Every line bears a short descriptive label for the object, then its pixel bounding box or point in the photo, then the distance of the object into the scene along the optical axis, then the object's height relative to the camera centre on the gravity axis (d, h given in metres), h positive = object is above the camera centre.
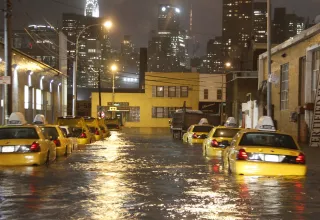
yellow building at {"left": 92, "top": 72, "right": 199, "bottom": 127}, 83.12 +0.76
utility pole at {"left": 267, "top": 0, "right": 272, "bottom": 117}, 26.62 +2.47
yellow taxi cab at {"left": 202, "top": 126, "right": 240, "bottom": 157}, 21.22 -1.31
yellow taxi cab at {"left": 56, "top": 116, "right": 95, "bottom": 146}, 28.83 -1.16
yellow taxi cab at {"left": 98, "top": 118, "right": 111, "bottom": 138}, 41.69 -1.93
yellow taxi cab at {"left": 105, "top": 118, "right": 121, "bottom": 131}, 63.44 -2.18
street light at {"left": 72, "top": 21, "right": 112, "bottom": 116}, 42.03 +1.98
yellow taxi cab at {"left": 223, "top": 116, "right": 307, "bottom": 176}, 13.52 -1.30
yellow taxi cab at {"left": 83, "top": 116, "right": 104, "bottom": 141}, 35.66 -1.42
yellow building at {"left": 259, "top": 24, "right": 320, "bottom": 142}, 32.34 +1.57
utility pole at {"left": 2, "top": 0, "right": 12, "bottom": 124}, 21.67 +2.09
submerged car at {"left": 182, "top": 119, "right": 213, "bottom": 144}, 31.33 -1.59
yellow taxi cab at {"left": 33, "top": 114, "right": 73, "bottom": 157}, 20.56 -1.19
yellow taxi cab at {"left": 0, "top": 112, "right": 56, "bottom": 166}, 15.80 -1.17
